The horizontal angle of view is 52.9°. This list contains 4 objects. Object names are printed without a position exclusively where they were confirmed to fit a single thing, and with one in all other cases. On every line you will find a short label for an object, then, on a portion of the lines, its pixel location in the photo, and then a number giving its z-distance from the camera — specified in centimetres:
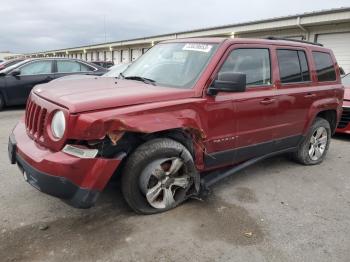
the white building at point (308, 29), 1348
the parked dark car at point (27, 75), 977
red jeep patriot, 295
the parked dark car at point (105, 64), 2076
